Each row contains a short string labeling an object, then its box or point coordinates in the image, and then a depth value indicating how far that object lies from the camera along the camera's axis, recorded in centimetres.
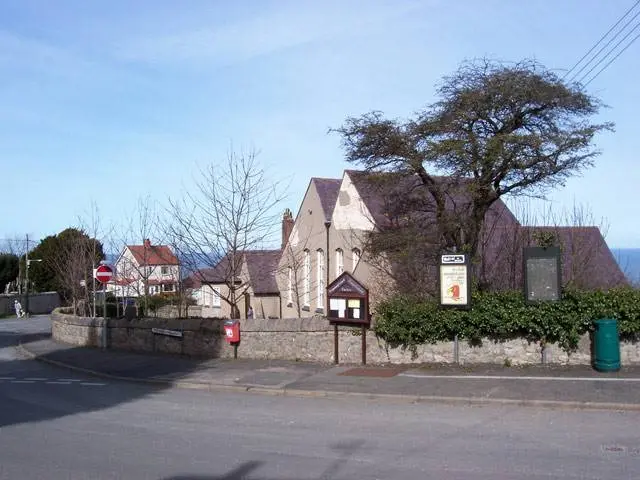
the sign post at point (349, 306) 1759
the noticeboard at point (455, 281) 1667
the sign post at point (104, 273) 2356
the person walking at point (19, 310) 6327
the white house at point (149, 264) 3224
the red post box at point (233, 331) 1995
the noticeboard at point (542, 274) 1603
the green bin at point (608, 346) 1505
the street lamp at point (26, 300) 6628
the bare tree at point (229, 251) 2397
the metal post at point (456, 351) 1680
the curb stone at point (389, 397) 1196
